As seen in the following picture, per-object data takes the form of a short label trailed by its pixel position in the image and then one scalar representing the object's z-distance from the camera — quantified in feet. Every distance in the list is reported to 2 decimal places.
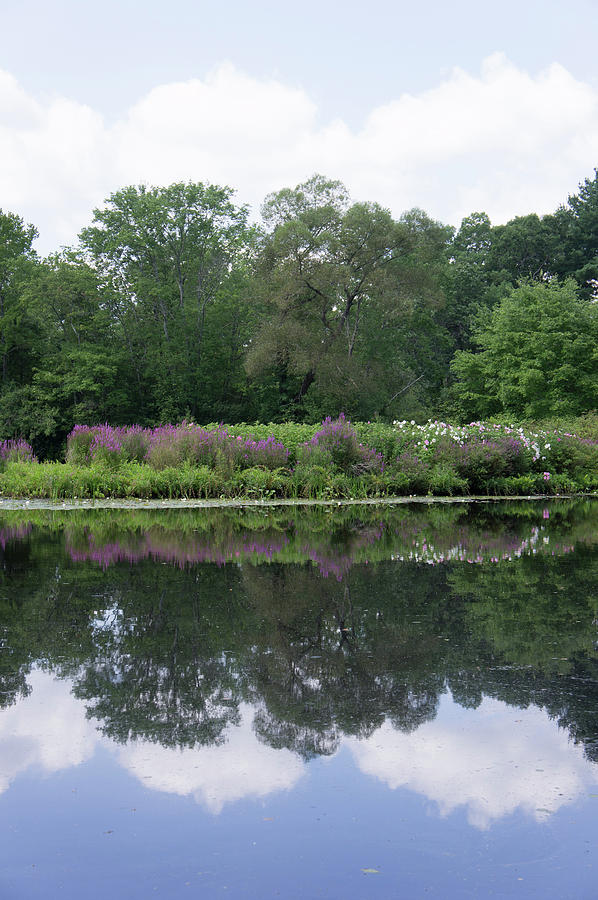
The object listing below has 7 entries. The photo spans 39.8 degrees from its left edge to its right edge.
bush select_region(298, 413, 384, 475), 56.39
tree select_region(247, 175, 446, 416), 115.55
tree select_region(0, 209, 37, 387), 130.00
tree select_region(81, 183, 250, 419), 130.52
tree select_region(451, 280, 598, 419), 107.96
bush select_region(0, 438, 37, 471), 64.44
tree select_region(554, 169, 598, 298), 161.68
